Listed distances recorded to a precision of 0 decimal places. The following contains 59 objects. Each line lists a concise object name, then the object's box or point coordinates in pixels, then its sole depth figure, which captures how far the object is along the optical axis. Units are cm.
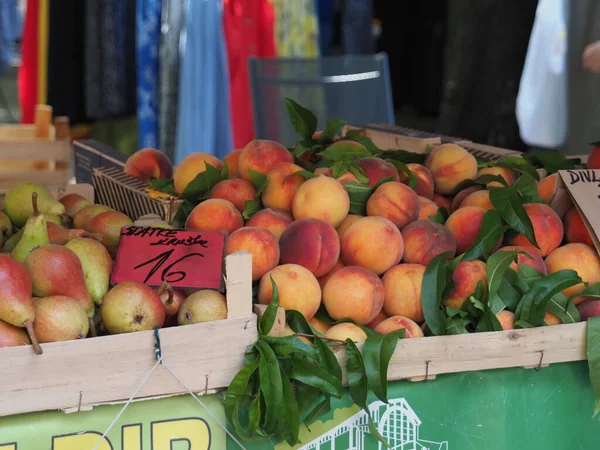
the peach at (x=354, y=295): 192
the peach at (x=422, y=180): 217
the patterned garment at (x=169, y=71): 378
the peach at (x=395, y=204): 204
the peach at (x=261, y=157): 215
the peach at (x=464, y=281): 195
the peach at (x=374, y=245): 198
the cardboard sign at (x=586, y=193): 202
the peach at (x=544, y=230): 203
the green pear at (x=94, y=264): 188
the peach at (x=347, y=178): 210
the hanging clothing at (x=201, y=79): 376
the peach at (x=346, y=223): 205
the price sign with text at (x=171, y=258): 186
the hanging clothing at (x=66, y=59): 422
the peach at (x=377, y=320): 197
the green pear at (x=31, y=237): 188
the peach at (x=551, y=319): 195
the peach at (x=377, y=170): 212
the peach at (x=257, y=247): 193
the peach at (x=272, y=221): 202
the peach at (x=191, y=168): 220
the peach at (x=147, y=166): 235
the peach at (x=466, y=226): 205
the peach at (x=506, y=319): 193
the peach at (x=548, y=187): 211
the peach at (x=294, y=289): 190
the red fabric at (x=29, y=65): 419
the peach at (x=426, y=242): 200
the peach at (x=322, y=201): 202
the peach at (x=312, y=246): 196
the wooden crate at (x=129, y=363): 174
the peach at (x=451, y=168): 221
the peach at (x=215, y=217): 203
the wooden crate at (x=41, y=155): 301
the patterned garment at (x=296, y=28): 397
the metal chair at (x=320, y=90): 339
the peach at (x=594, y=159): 221
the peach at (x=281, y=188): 208
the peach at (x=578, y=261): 200
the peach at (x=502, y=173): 222
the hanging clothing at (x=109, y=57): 407
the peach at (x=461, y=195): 216
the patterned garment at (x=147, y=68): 384
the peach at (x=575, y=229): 206
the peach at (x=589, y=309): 196
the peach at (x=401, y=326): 190
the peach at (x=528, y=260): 198
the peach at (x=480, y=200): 209
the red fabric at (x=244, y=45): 383
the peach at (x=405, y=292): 195
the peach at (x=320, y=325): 194
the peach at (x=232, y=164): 222
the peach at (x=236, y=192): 210
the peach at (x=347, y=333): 189
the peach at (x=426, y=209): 210
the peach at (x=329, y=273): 199
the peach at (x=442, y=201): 220
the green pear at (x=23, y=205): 211
